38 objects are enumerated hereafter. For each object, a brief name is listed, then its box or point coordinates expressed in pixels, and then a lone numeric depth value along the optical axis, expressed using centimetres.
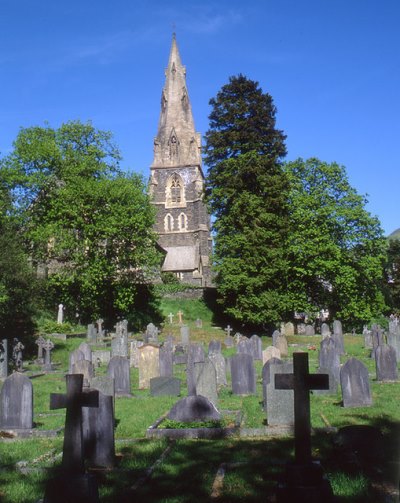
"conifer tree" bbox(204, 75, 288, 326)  3064
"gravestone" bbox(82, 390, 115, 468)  689
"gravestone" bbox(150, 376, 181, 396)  1270
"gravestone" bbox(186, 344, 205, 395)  1147
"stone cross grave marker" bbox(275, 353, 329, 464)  487
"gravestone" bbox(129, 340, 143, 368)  1975
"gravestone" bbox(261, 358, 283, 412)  1030
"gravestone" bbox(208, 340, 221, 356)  1875
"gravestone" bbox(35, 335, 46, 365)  2052
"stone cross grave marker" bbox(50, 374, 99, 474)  486
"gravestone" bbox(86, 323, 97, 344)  2622
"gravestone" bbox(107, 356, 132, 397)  1305
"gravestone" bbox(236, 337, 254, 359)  1938
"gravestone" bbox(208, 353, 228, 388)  1423
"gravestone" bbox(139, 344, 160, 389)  1494
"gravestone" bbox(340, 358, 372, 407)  1040
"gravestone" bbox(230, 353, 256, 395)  1242
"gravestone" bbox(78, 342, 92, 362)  1679
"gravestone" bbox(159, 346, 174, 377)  1530
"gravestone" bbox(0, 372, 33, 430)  906
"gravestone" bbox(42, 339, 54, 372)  1884
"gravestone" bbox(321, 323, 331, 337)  2758
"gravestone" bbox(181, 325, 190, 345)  2577
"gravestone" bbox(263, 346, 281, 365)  1543
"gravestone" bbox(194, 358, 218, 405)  1063
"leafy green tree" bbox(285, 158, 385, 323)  3120
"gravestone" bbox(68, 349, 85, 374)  1559
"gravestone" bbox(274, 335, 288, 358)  2188
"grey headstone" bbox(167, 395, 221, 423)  898
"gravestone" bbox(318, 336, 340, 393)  1452
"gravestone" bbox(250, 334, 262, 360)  2033
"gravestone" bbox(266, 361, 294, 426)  897
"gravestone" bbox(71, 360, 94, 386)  1298
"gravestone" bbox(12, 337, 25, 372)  1873
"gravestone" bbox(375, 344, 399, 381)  1359
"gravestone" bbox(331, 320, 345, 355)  2155
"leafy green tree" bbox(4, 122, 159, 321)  3069
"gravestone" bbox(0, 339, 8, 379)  1691
